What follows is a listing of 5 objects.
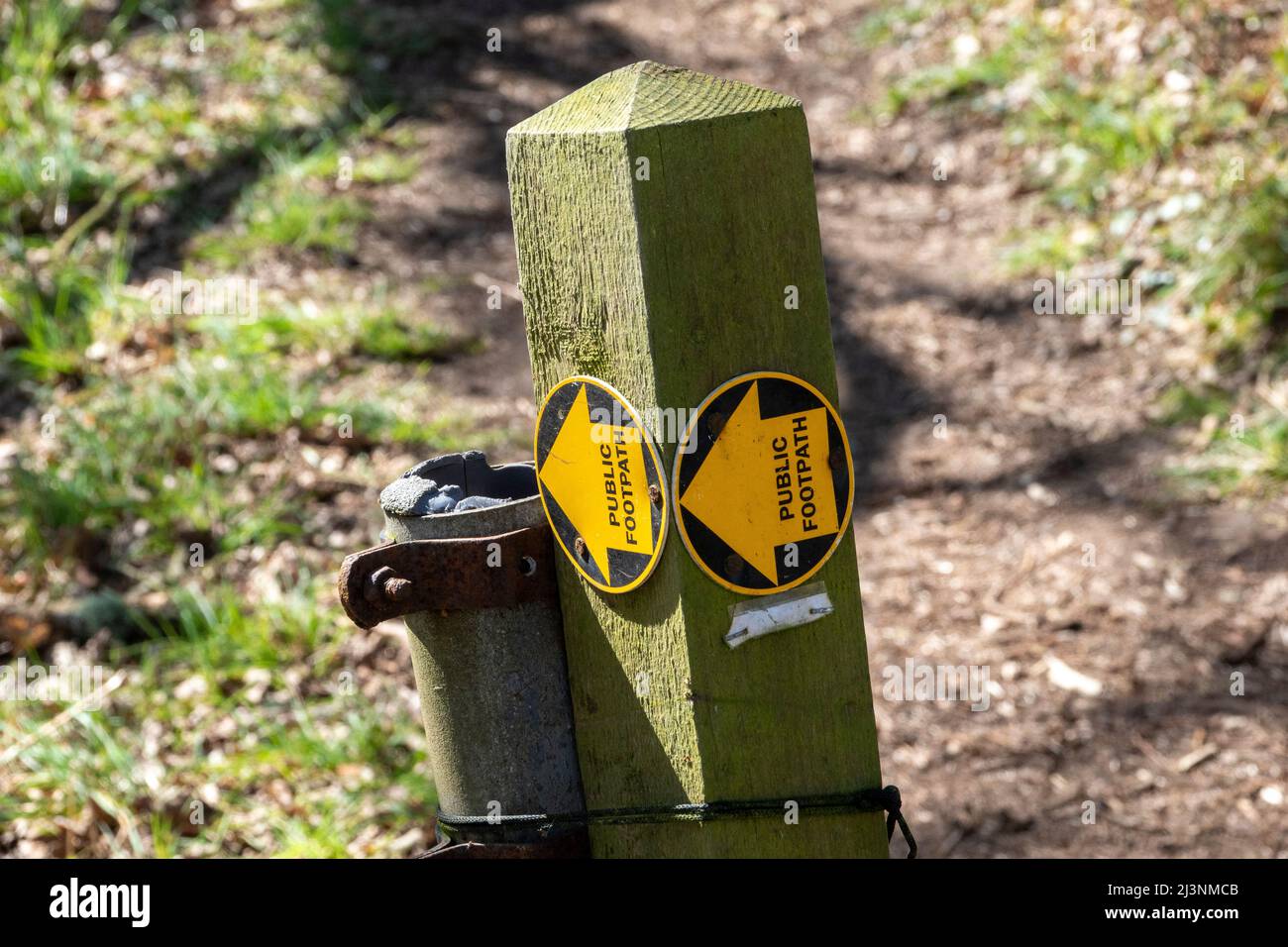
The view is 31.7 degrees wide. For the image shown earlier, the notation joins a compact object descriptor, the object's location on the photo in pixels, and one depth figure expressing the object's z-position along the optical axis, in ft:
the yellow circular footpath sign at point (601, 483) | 2.53
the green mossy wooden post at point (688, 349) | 2.47
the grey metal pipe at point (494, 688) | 2.70
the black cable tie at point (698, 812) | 2.60
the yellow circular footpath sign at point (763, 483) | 2.51
